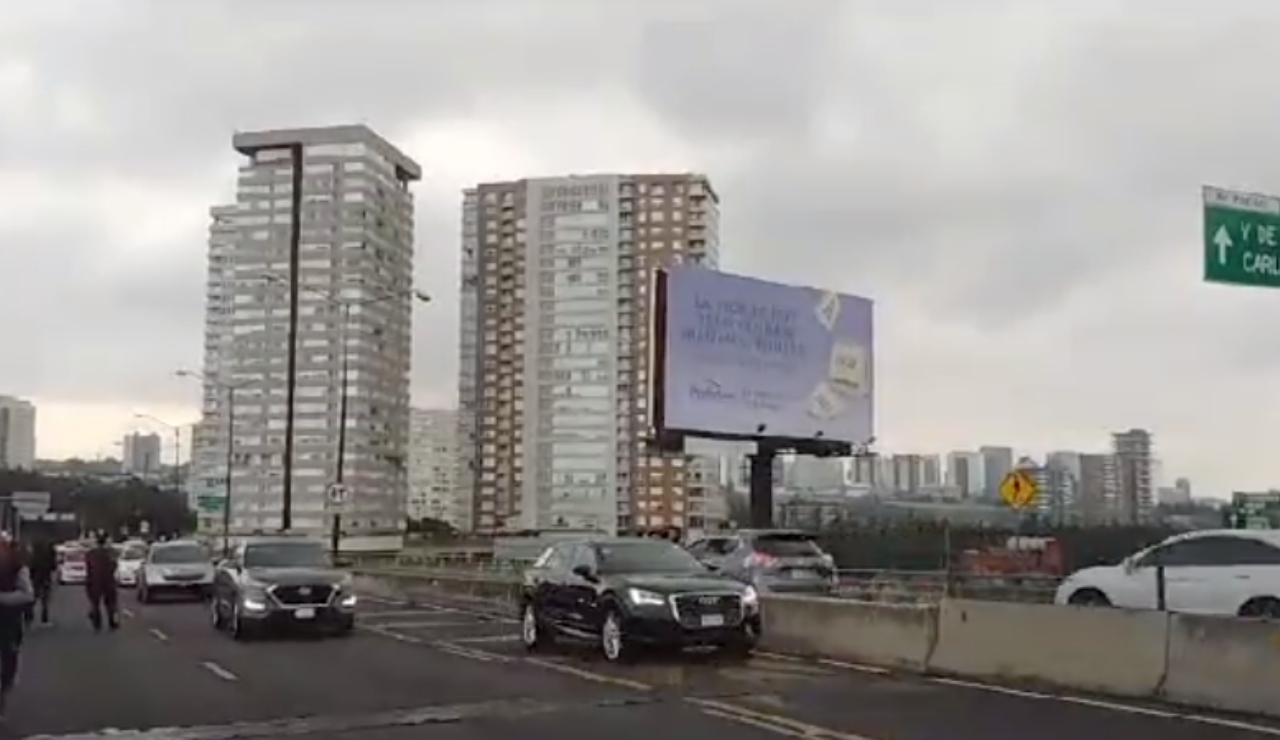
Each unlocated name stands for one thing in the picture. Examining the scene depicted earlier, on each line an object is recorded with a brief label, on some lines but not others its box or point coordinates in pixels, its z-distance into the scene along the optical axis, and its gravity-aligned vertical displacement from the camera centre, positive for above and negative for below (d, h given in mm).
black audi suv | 18531 -1092
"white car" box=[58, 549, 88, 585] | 58438 -2353
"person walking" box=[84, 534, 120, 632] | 28203 -1387
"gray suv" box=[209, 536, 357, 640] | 25062 -1360
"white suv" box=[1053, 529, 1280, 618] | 19609 -789
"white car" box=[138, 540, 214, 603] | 40250 -1752
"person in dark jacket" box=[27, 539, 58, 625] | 29000 -1180
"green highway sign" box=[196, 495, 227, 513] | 69375 +59
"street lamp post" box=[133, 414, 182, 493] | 109025 +1764
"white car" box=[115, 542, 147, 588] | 52562 -2010
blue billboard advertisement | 42406 +4078
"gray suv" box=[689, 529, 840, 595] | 28906 -922
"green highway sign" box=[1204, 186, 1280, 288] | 19984 +3416
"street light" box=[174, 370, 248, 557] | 67000 +2782
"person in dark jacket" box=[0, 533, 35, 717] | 14258 -922
